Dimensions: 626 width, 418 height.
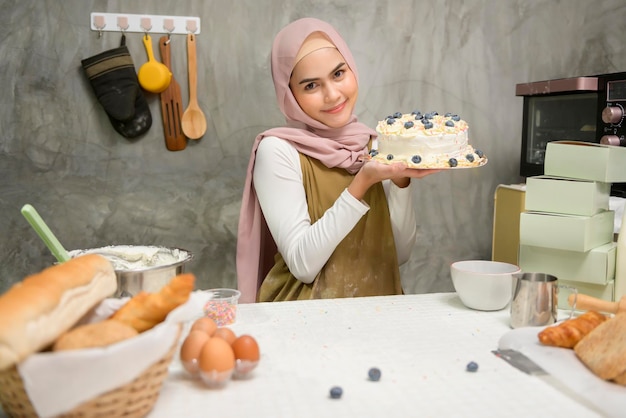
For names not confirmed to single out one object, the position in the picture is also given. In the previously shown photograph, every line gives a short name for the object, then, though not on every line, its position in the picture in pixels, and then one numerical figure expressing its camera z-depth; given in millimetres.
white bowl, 1217
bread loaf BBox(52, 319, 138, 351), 725
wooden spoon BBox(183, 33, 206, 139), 2223
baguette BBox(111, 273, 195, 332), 802
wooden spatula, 2207
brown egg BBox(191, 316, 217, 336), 946
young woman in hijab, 1681
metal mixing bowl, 1057
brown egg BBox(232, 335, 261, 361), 883
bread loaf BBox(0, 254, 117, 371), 657
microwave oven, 1896
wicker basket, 709
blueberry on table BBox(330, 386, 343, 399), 840
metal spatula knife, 931
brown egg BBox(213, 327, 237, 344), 923
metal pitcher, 1103
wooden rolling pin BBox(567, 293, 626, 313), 1062
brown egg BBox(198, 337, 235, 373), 849
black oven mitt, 2123
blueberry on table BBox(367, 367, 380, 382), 895
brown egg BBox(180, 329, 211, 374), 878
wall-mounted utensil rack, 2150
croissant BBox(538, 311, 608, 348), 954
